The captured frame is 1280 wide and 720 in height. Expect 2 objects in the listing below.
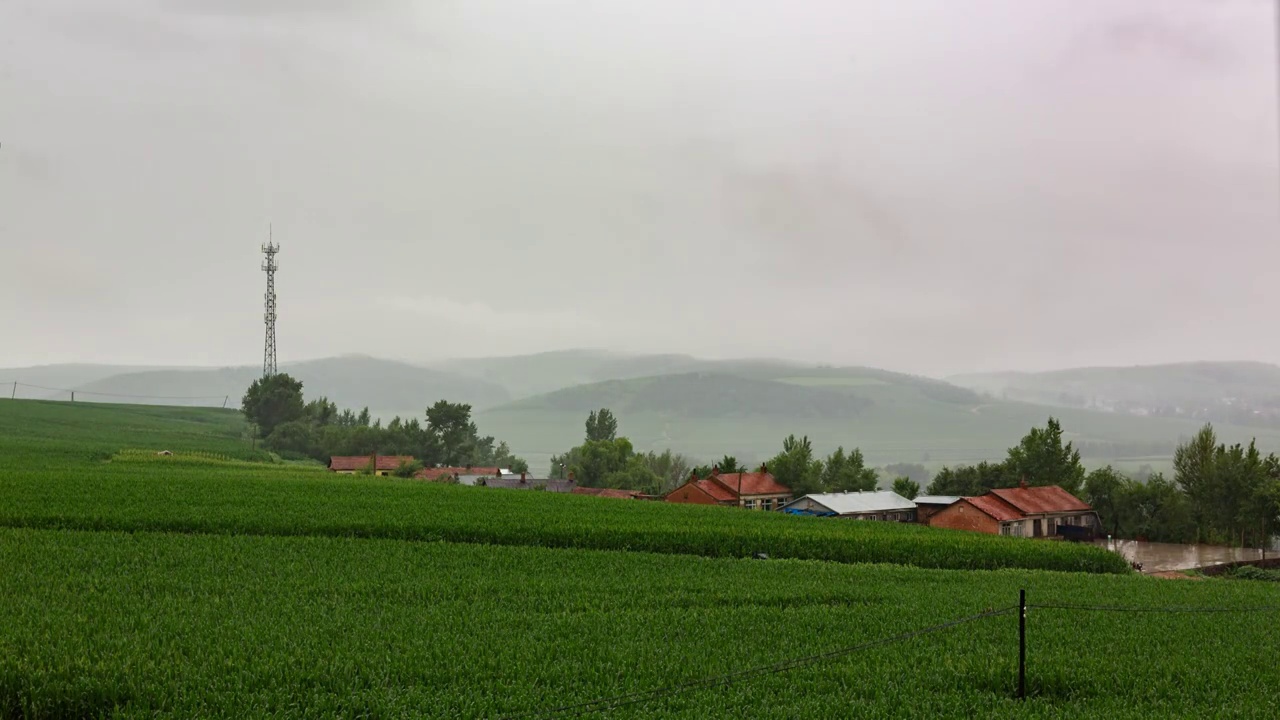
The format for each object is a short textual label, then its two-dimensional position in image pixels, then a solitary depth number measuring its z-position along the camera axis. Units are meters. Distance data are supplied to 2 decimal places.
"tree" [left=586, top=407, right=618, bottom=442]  150.93
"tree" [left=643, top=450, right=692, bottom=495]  144.55
